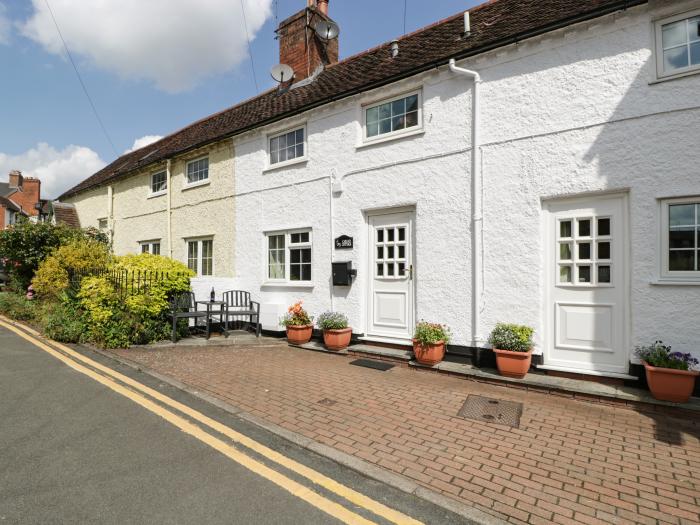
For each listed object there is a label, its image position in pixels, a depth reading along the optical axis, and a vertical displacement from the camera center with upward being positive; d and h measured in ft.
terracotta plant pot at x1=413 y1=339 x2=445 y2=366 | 21.31 -4.75
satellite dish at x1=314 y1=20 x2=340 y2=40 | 39.01 +24.46
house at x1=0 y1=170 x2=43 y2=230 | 136.46 +27.69
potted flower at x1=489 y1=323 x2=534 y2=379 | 18.88 -4.14
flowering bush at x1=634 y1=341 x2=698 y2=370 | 15.57 -3.76
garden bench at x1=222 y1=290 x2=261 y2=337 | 32.63 -3.14
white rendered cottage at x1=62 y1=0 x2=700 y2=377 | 17.21 +4.80
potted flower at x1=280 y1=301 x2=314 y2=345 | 27.94 -4.27
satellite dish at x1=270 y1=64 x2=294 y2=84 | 38.32 +19.47
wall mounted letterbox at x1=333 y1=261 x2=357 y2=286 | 26.63 -0.40
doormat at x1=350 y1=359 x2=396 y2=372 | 22.31 -5.77
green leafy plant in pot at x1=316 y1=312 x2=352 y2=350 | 25.61 -4.32
